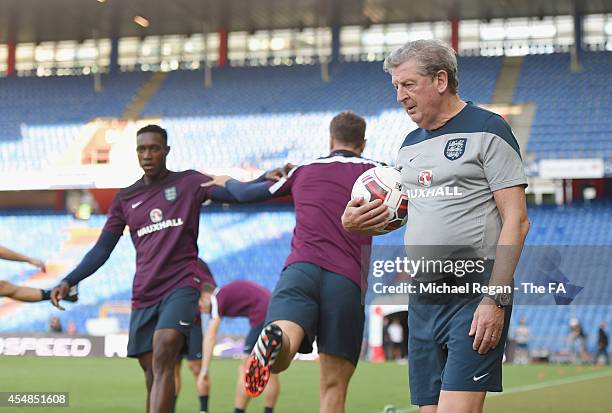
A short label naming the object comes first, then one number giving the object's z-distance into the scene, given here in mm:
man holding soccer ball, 7965
